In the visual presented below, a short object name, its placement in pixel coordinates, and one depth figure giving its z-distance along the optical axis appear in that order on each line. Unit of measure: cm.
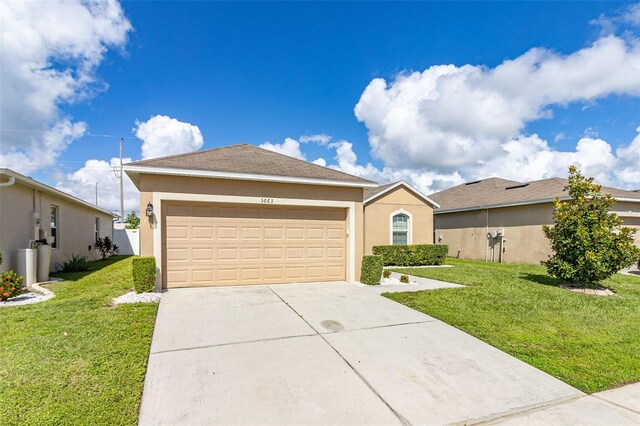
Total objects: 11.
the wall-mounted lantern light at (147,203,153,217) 733
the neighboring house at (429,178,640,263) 1453
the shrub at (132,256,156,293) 691
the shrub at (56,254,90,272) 1145
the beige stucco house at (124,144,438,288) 759
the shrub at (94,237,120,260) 1705
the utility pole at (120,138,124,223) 2419
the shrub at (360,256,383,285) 885
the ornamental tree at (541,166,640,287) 804
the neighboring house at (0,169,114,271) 816
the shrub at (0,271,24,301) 660
